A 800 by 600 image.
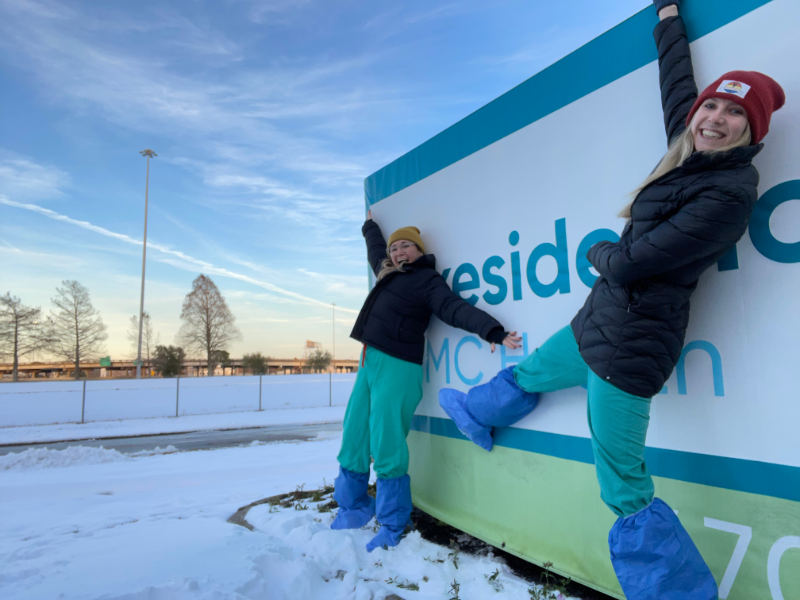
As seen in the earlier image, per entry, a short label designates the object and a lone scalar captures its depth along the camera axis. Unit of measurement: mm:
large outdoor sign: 1529
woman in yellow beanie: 2668
